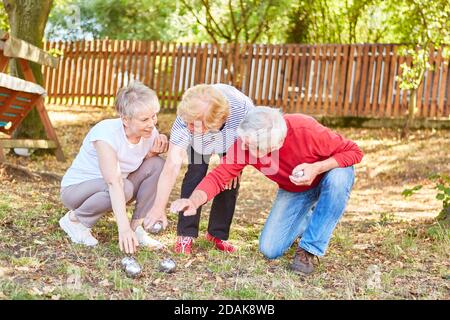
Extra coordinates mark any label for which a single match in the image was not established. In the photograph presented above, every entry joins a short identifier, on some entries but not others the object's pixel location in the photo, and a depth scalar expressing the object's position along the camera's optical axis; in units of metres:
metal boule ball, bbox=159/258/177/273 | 3.74
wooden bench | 6.73
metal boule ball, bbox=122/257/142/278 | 3.60
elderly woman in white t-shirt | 3.86
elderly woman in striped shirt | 3.75
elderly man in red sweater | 3.69
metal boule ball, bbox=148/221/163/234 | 4.02
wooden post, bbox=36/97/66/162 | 7.94
